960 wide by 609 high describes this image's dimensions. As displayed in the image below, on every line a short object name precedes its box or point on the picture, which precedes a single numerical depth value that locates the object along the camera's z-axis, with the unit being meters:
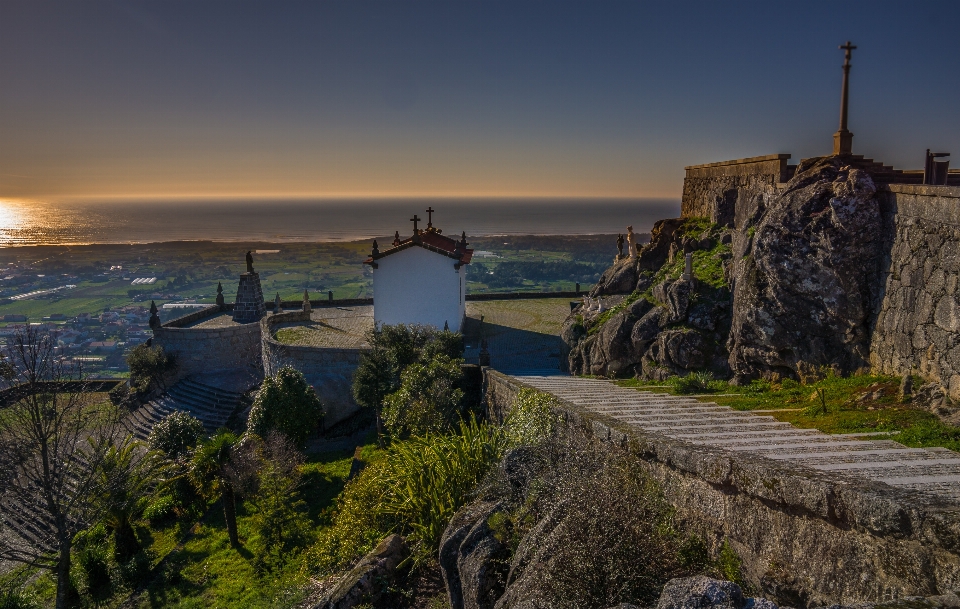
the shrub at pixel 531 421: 7.80
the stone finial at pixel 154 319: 25.42
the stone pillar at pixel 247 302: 28.61
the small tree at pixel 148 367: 23.91
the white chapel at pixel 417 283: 24.44
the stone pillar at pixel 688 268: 13.30
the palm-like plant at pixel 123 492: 13.30
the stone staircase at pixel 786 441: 4.85
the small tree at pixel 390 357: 17.00
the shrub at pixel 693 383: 10.56
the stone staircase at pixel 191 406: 22.36
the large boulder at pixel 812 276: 8.65
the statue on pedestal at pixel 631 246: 20.11
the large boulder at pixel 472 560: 5.39
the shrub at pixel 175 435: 17.47
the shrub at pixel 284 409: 17.14
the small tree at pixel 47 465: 11.44
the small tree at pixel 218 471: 13.54
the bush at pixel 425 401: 12.07
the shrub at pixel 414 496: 7.79
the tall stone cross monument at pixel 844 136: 9.91
